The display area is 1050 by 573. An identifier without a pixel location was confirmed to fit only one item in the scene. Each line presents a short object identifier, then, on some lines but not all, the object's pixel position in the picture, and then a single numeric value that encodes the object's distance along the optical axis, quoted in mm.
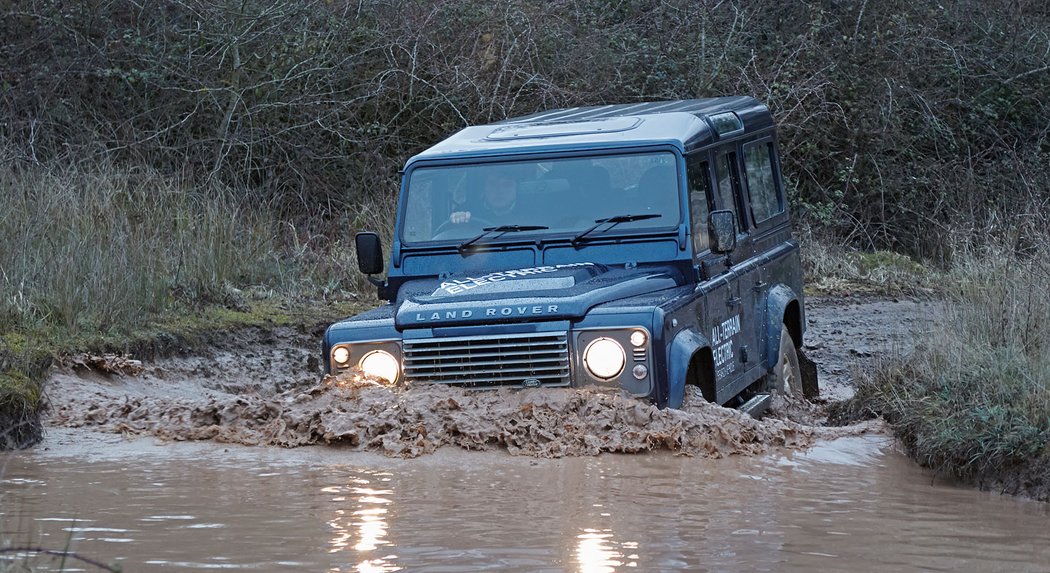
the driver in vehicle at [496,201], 15016
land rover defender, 12977
